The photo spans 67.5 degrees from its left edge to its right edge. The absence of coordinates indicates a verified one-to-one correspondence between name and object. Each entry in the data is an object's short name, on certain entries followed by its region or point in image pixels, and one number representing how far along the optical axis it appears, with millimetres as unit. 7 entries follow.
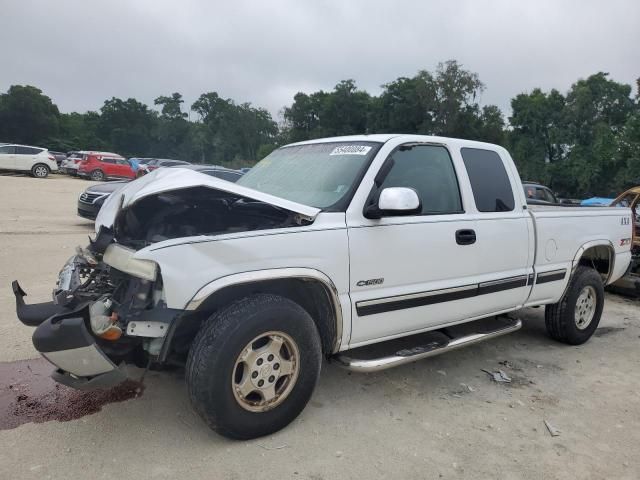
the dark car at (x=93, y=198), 10641
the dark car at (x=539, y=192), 14642
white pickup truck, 2658
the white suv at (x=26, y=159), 24656
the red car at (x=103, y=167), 27328
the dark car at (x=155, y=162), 25984
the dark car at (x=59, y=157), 39075
